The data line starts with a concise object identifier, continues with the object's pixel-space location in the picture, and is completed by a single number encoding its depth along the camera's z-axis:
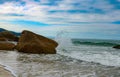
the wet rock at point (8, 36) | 16.12
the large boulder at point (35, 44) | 8.46
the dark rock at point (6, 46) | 9.34
